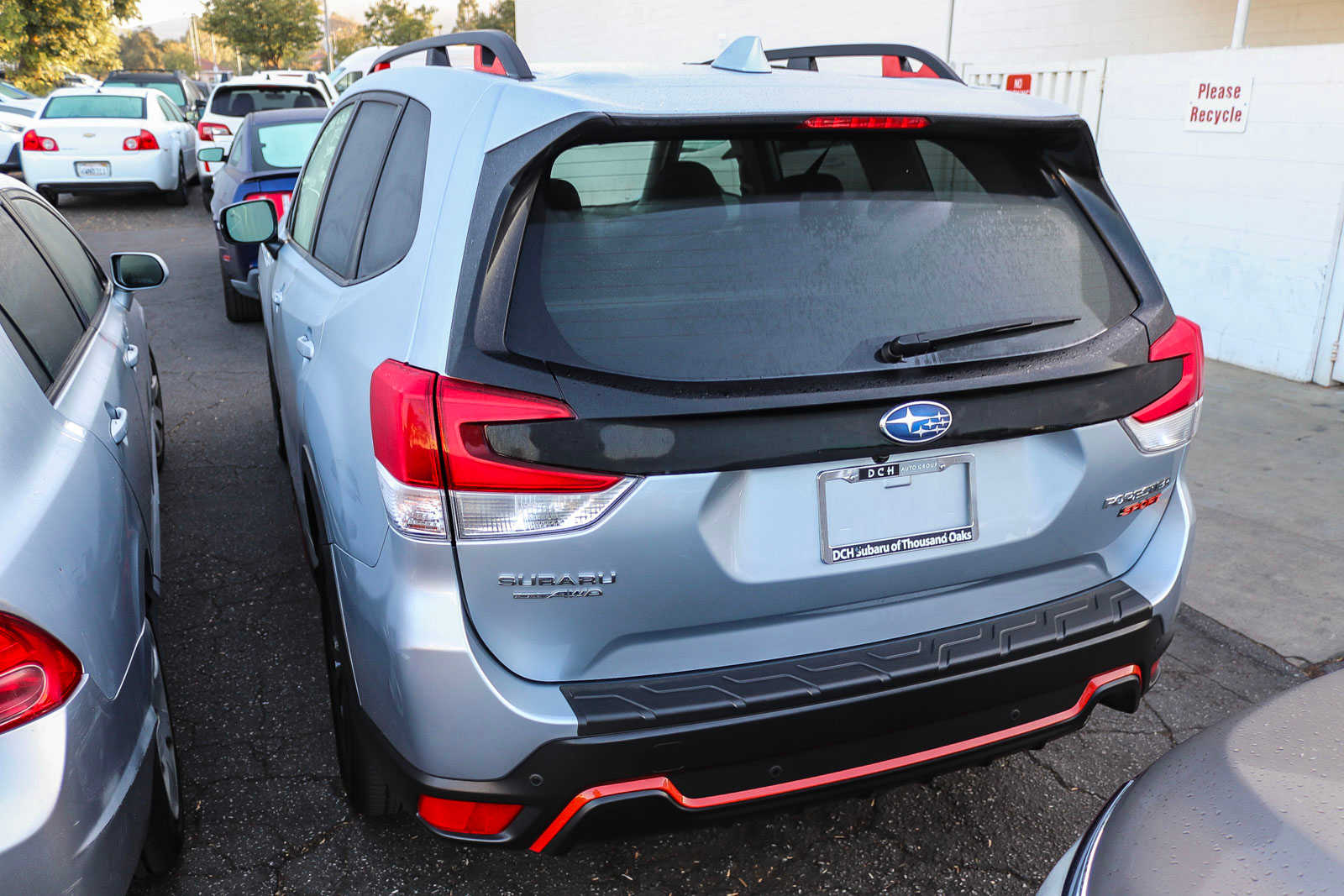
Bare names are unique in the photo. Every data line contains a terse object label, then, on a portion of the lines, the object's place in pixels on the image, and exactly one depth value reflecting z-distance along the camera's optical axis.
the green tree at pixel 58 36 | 28.89
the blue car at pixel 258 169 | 7.57
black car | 24.76
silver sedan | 1.76
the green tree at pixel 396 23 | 59.78
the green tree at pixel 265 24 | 54.22
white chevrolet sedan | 13.63
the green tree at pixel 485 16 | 54.16
